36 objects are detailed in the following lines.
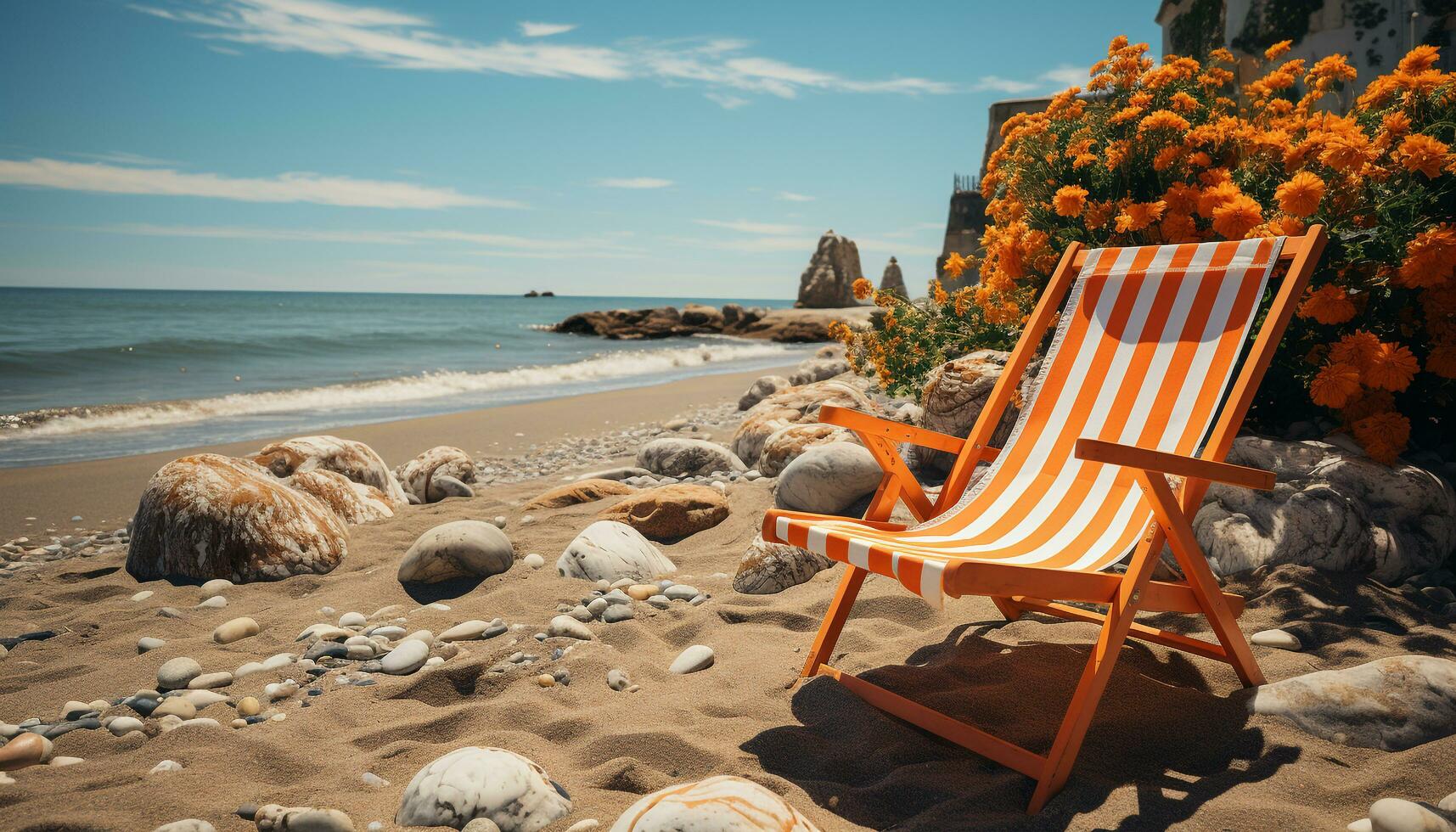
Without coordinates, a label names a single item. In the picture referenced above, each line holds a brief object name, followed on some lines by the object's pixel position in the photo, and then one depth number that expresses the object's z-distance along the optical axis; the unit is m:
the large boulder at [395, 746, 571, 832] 1.76
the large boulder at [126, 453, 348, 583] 3.69
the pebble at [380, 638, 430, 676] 2.62
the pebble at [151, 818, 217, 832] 1.68
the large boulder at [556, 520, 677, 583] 3.40
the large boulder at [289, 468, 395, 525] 4.51
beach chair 1.89
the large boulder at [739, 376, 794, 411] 8.73
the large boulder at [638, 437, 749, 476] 5.34
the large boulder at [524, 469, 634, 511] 4.60
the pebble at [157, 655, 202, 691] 2.54
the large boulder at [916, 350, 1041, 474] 4.07
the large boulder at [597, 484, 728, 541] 4.04
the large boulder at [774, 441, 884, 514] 3.99
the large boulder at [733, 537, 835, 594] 3.24
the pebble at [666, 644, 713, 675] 2.57
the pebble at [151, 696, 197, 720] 2.35
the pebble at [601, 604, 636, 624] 2.96
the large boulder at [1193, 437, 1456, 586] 2.89
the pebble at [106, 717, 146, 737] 2.23
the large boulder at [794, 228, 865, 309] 40.94
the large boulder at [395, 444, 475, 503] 5.41
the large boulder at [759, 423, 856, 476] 4.83
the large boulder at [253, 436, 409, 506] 5.11
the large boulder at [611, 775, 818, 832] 1.51
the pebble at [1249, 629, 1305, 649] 2.48
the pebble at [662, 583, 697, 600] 3.19
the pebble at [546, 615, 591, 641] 2.80
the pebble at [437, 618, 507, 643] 2.87
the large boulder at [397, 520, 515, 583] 3.43
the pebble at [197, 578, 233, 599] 3.50
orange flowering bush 2.96
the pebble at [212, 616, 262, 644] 2.93
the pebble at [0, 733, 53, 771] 2.04
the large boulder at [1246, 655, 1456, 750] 1.97
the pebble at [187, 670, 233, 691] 2.54
